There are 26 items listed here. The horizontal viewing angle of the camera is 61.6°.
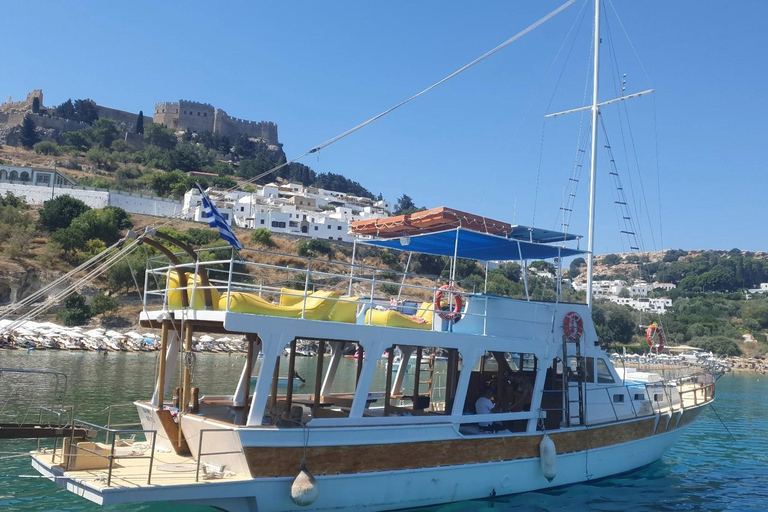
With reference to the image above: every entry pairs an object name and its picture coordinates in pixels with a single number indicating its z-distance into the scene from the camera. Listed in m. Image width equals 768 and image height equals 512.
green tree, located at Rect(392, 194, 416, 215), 163.48
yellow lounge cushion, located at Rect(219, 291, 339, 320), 9.44
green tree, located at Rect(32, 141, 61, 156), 117.88
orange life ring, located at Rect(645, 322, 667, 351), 17.69
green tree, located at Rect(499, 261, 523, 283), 62.22
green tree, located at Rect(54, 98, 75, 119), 146.38
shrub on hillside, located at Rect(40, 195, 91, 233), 69.75
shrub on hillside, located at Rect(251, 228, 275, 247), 82.69
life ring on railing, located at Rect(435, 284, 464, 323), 11.81
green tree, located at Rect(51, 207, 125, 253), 62.59
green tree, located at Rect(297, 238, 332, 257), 81.94
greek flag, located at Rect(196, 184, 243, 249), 9.62
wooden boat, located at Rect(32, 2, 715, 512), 9.14
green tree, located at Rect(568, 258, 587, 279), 164.24
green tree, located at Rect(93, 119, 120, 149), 132.00
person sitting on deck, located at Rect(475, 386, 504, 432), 12.26
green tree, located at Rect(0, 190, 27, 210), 70.55
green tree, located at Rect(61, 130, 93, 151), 128.50
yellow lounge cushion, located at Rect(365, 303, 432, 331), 11.06
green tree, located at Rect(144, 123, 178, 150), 142.12
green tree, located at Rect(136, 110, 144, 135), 146.88
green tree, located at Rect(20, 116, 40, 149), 124.74
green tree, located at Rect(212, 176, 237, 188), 113.29
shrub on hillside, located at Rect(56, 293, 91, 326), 53.47
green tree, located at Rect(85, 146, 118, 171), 119.50
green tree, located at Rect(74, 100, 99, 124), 148.12
